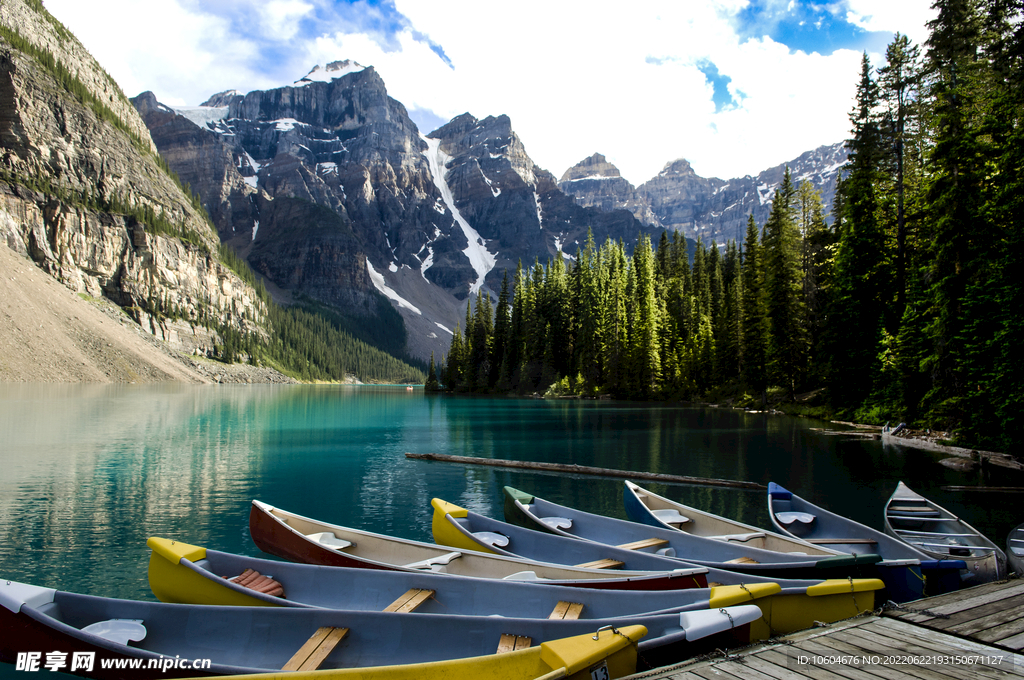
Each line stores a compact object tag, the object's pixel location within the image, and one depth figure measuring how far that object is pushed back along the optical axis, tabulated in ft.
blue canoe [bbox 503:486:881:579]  27.45
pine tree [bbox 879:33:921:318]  118.42
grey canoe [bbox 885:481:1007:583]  28.53
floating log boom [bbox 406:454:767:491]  65.05
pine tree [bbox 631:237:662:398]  235.61
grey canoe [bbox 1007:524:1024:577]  27.99
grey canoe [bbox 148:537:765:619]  20.77
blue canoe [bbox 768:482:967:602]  27.86
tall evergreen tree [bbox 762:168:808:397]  161.07
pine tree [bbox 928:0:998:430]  74.73
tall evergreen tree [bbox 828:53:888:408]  122.31
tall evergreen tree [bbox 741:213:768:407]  172.14
